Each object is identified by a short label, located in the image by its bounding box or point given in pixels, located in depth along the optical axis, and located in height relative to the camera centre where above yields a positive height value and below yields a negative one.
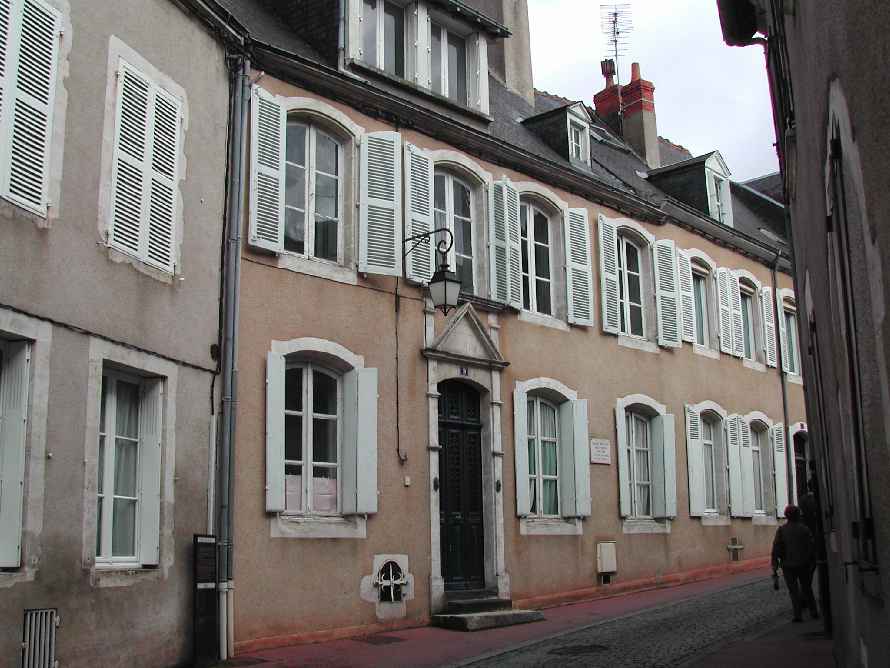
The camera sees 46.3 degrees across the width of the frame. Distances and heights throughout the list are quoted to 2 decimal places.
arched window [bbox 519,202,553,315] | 14.88 +3.79
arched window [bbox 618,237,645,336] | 16.84 +3.78
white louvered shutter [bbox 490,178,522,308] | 14.07 +3.75
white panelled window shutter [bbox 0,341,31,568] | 7.14 +0.64
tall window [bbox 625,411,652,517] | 16.14 +0.89
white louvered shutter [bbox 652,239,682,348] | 17.30 +3.75
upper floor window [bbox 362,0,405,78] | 13.33 +6.31
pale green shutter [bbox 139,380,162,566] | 8.88 +0.53
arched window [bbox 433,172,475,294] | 13.79 +4.05
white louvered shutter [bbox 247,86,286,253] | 10.96 +3.76
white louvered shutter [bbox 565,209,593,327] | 15.28 +3.70
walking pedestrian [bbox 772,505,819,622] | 11.40 -0.41
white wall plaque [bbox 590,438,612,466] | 15.20 +1.03
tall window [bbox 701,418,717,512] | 18.39 +1.00
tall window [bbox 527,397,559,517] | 14.38 +0.92
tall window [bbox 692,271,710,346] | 18.96 +3.89
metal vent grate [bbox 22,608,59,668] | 7.13 -0.71
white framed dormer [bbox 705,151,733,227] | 20.56 +6.56
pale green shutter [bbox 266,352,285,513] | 10.53 +0.97
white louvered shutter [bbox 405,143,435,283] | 12.76 +3.89
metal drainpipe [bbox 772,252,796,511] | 20.81 +2.73
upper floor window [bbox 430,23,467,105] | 14.27 +6.35
